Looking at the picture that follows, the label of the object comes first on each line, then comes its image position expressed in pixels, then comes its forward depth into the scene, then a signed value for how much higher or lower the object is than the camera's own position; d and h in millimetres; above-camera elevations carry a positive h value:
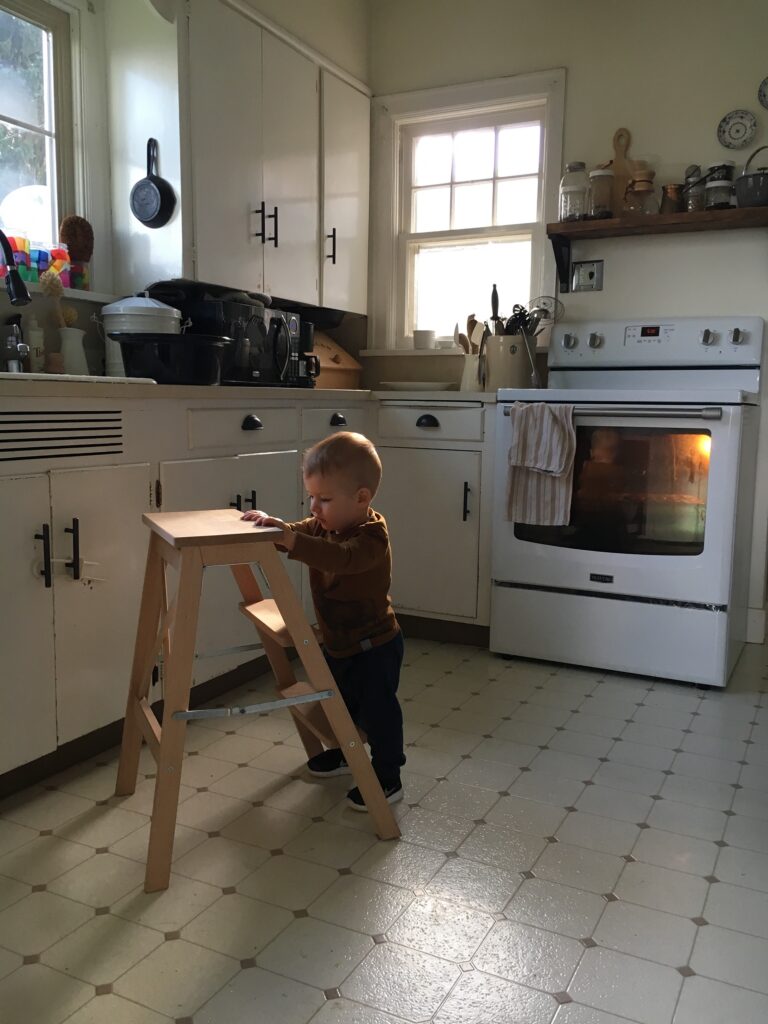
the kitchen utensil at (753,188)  2887 +741
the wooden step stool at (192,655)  1491 -499
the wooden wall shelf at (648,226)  2924 +636
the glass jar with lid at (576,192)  3176 +786
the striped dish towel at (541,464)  2756 -201
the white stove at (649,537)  2611 -433
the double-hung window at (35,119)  2537 +847
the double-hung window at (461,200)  3408 +843
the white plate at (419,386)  3271 +55
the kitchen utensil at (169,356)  2258 +109
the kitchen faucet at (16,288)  2150 +269
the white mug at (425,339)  3592 +258
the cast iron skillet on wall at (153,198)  2650 +620
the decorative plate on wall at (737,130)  3010 +980
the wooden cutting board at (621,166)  3182 +886
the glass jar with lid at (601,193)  3143 +780
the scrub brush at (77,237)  2613 +487
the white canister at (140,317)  2416 +226
